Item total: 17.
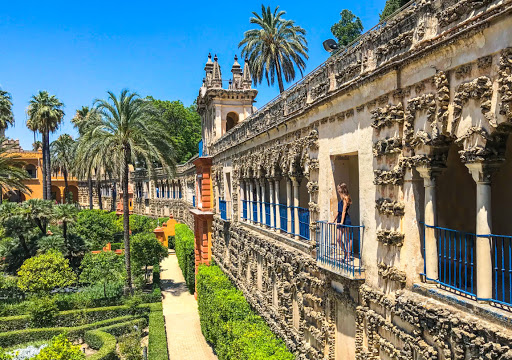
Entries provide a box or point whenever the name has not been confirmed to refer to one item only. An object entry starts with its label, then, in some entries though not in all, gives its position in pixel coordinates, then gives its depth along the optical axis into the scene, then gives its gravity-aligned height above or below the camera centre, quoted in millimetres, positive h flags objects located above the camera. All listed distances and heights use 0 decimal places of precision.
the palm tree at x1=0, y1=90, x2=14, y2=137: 46500 +8919
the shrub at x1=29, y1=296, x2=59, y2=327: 22391 -6600
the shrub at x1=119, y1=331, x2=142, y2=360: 19078 -7465
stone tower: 26062 +5509
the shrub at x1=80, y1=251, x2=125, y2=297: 26969 -5404
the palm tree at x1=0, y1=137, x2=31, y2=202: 30344 +1170
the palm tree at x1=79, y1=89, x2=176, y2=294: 25328 +3097
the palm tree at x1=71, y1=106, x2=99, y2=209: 25580 +1666
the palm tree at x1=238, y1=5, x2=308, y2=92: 33188 +10876
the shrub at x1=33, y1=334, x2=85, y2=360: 14134 -5540
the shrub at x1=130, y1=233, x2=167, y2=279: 31188 -4710
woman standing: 8773 -858
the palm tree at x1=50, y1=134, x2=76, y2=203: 59969 +5563
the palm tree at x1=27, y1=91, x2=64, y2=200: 44656 +7640
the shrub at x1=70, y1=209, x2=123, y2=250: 40375 -3945
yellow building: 68000 +3002
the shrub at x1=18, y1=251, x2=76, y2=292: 23359 -4763
